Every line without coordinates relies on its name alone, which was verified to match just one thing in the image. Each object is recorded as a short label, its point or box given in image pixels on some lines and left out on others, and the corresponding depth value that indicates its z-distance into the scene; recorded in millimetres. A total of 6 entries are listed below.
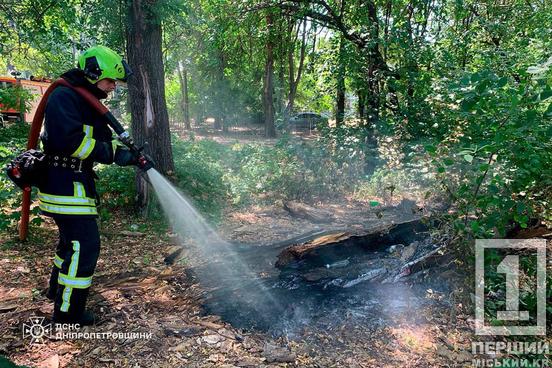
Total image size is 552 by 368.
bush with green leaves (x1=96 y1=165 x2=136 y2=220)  5953
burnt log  4297
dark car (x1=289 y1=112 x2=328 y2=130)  25909
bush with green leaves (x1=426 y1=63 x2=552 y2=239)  2795
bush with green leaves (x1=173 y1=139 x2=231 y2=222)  6691
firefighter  2891
